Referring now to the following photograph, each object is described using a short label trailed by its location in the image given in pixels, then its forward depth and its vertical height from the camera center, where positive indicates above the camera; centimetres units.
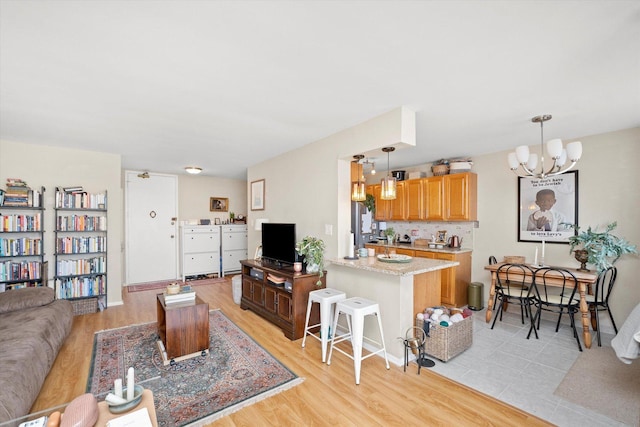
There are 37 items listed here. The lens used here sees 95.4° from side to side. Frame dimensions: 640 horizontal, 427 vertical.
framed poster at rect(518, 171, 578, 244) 379 +7
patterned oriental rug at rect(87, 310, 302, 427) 208 -140
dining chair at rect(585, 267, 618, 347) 326 -94
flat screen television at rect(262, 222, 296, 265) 368 -41
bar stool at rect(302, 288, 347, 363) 280 -93
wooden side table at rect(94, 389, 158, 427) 131 -94
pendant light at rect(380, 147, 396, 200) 310 +27
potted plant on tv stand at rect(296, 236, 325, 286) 339 -48
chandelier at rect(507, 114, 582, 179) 256 +55
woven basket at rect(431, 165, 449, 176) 485 +73
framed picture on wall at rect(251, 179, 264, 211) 512 +31
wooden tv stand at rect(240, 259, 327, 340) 323 -104
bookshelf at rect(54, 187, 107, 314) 409 -50
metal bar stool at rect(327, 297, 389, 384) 238 -89
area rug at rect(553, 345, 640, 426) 206 -139
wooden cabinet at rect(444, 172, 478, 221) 456 +27
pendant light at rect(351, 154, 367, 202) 334 +27
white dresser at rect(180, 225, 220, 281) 627 -82
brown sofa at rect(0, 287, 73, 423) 181 -104
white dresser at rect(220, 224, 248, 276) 676 -79
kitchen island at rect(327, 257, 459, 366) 272 -77
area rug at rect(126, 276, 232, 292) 563 -147
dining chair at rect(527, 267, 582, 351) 315 -84
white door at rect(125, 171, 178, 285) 585 -31
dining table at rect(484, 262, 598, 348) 304 -77
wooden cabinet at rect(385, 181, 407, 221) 543 +13
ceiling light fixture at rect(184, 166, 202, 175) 535 +80
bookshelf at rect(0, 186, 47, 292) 376 -37
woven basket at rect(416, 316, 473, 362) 270 -121
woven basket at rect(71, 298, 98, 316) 406 -132
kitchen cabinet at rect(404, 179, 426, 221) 513 +25
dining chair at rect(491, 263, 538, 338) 346 -86
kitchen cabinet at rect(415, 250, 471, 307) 435 -101
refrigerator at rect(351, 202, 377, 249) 372 -13
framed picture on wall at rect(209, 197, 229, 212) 702 +21
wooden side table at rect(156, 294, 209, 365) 271 -113
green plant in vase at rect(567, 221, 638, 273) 320 -38
